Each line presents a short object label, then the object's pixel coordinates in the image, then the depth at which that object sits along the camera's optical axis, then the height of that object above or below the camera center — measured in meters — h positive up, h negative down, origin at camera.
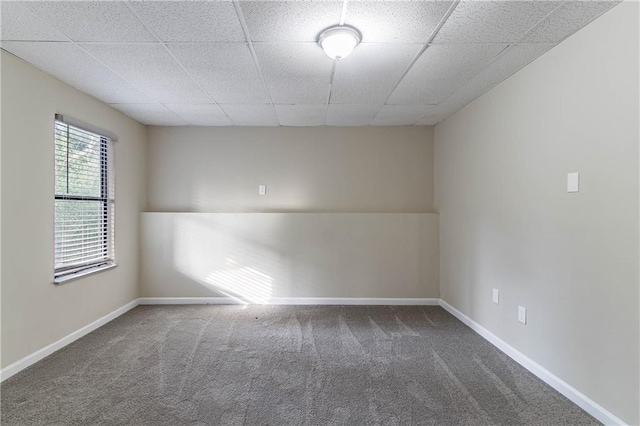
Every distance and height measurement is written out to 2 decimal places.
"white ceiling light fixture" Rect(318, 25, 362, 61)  1.90 +1.07
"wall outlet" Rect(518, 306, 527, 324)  2.43 -0.81
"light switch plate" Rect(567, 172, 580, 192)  1.96 +0.19
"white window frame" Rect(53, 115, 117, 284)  2.87 +0.04
